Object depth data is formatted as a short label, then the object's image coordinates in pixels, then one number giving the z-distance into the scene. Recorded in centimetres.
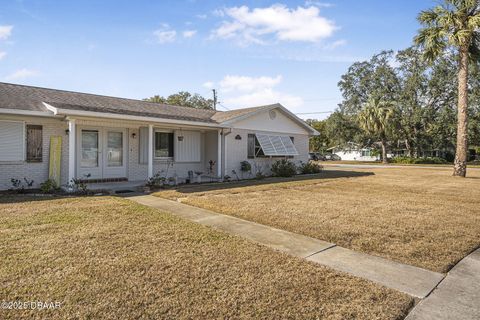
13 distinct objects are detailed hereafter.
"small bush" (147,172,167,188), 1082
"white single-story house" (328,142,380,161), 4509
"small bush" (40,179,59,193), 931
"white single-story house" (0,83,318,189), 970
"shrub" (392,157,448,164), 3709
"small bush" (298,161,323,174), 1808
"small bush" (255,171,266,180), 1496
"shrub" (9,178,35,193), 951
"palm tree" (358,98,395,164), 3625
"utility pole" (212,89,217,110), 4121
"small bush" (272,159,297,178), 1609
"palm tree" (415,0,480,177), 1548
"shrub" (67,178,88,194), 934
